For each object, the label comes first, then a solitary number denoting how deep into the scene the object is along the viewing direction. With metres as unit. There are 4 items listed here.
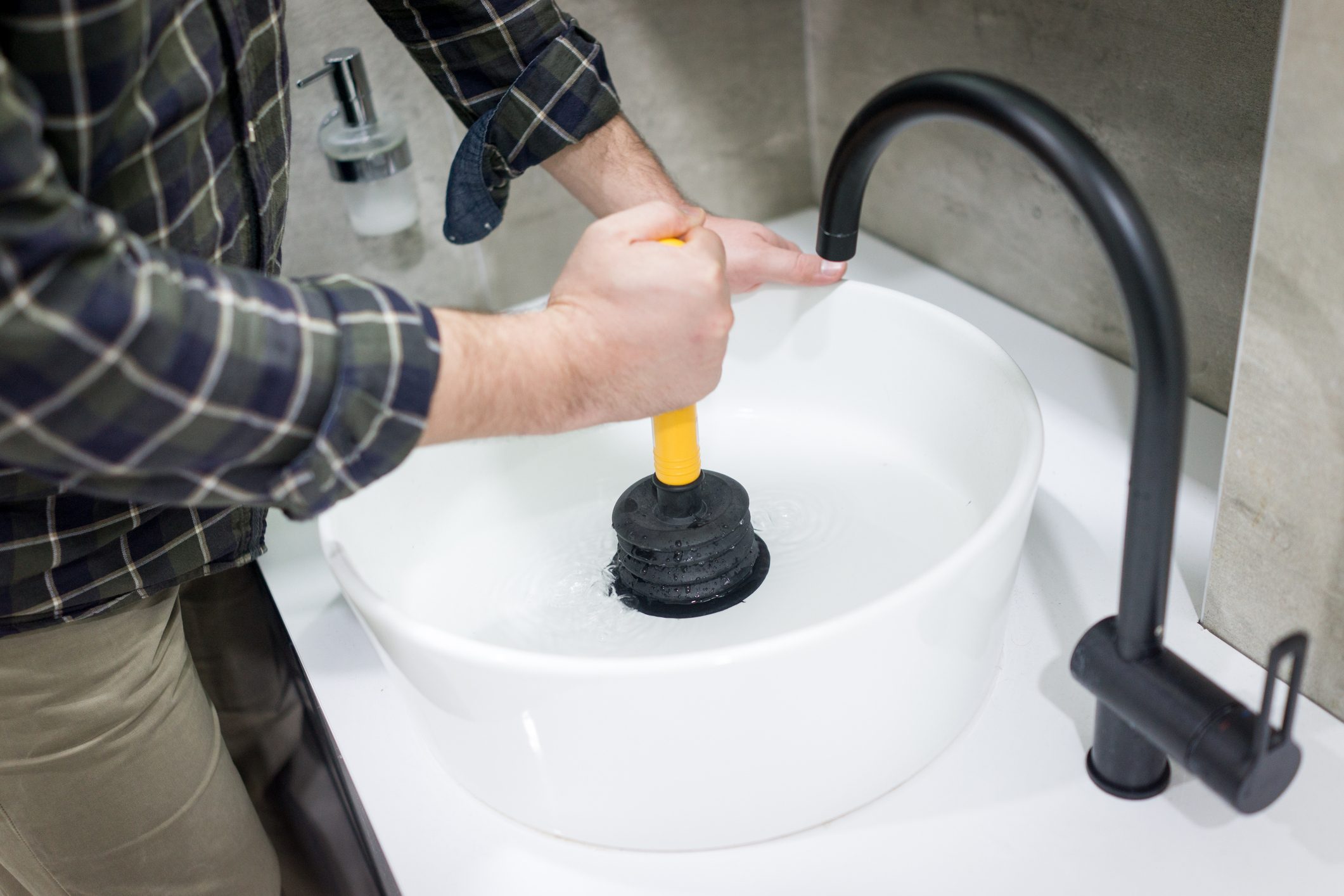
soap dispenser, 0.80
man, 0.40
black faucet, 0.40
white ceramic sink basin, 0.48
